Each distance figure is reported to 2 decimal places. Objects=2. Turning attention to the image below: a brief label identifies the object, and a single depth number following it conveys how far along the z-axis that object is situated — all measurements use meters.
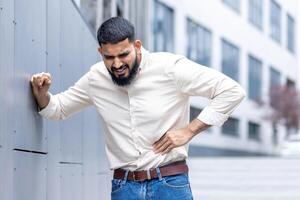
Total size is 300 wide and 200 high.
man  4.45
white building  30.62
